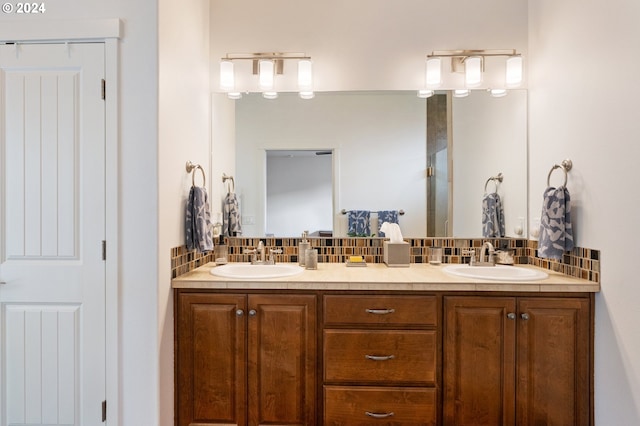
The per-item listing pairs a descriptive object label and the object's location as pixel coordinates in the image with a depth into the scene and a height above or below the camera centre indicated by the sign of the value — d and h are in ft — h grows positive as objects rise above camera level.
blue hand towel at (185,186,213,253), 6.43 -0.24
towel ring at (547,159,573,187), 6.20 +0.78
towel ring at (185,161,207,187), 6.67 +0.78
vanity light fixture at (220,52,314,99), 7.57 +3.00
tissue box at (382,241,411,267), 7.30 -0.93
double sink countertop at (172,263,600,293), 5.64 -1.19
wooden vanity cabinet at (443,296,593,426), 5.64 -2.45
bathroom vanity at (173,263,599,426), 5.65 -2.30
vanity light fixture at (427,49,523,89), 7.40 +3.08
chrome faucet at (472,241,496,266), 7.27 -0.94
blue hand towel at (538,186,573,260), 6.00 -0.23
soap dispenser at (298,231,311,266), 7.40 -0.85
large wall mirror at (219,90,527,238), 7.69 +1.11
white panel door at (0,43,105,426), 5.55 -0.38
